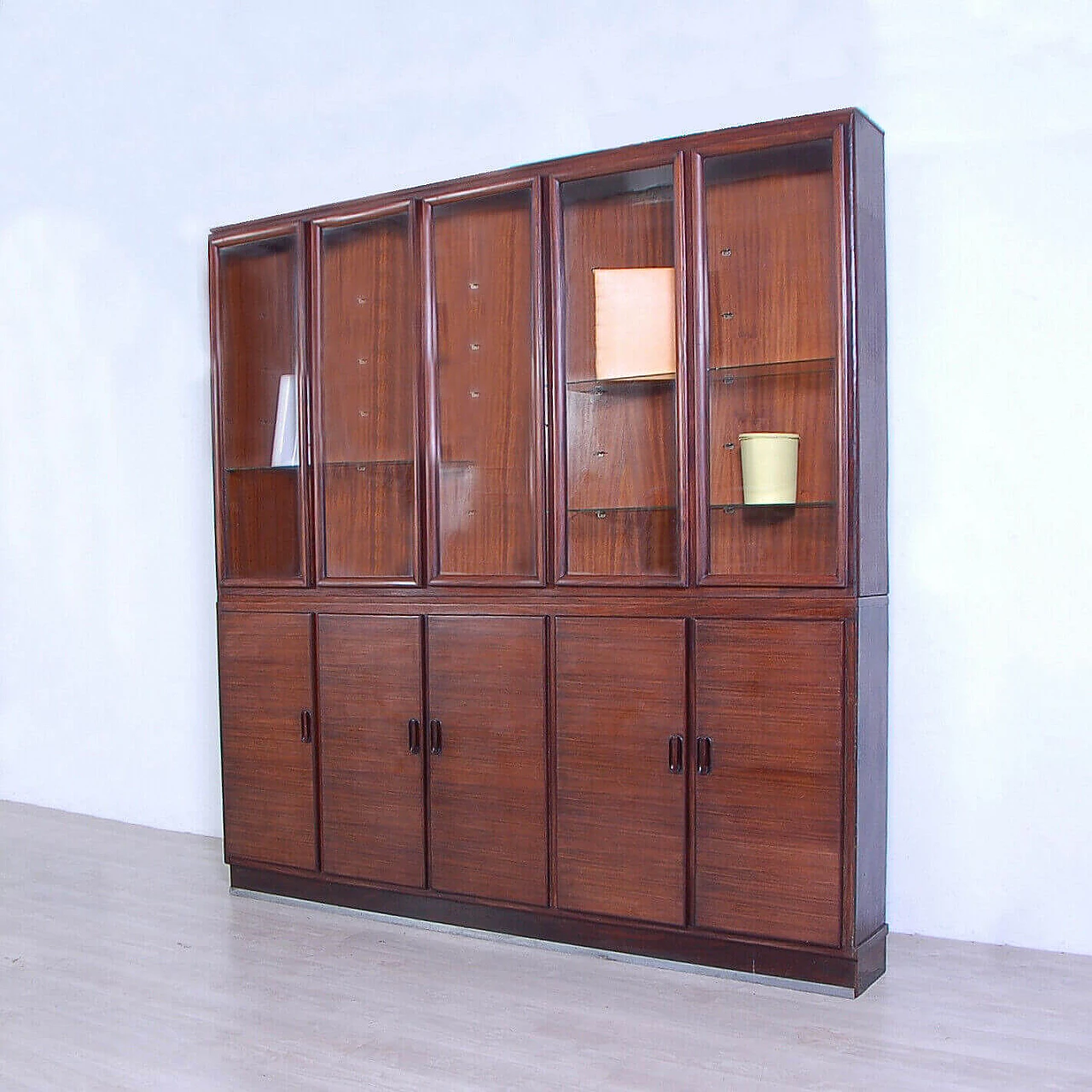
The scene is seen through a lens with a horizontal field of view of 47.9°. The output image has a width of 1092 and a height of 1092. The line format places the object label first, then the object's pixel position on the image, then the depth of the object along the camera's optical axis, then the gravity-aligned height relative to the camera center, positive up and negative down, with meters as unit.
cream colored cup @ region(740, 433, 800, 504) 2.98 +0.06
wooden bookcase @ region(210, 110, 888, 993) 2.88 -0.17
